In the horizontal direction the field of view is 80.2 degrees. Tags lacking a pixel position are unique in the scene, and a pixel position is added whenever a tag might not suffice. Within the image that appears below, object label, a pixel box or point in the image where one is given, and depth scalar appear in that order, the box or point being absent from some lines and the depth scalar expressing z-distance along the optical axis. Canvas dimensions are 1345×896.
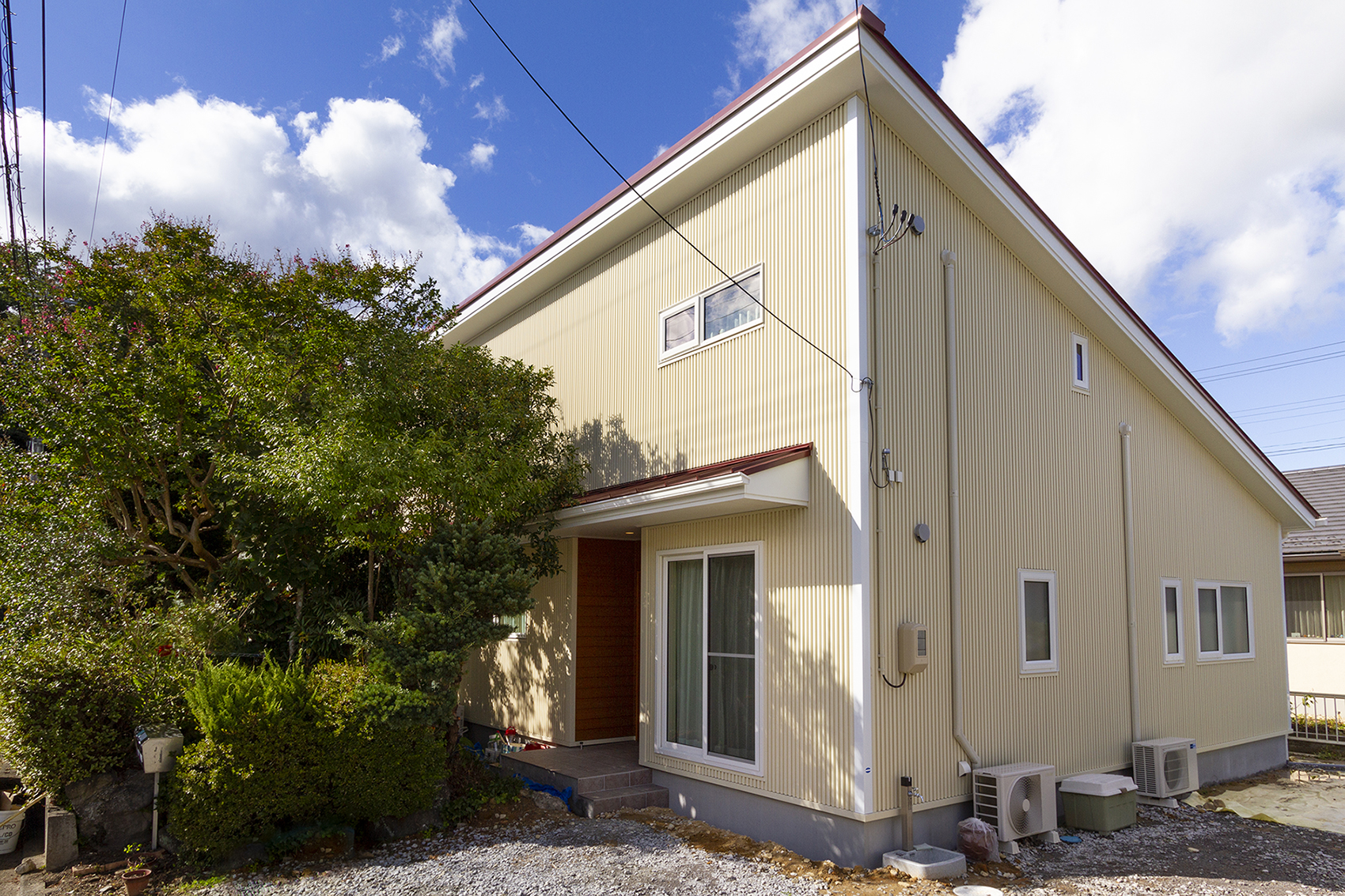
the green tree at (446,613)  6.55
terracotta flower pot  5.36
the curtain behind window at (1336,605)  14.20
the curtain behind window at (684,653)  7.64
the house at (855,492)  6.57
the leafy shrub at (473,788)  6.98
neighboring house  14.16
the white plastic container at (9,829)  6.45
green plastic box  7.61
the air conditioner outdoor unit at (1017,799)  6.69
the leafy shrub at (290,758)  5.71
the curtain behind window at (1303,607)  14.52
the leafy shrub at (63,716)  5.89
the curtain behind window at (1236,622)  11.09
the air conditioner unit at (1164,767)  8.64
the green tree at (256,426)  7.30
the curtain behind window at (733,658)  7.12
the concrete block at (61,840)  5.84
